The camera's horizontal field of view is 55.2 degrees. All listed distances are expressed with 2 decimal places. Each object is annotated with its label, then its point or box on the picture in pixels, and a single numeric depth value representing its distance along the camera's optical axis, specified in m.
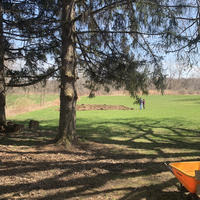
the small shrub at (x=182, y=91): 41.84
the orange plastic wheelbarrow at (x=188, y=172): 2.33
